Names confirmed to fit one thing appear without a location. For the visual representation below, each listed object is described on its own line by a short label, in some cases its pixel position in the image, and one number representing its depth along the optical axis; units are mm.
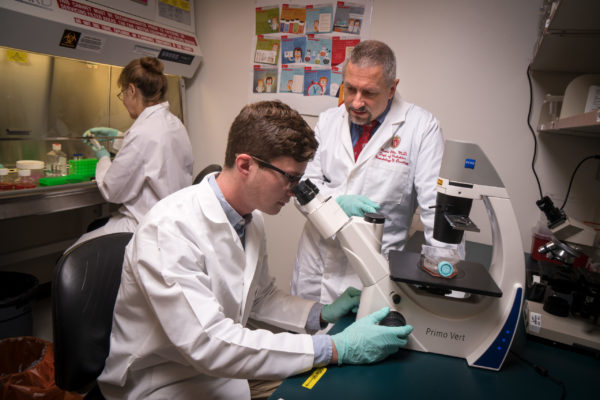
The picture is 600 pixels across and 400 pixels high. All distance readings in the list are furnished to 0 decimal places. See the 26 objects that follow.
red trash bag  1584
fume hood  2057
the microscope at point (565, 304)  1067
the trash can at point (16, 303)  1970
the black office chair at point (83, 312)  954
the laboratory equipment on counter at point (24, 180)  2119
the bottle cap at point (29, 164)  2230
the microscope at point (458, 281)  939
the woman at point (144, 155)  2090
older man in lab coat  1492
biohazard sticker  2244
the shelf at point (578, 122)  905
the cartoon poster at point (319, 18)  2545
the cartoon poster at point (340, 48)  2518
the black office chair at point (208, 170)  2389
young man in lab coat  843
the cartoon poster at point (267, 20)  2723
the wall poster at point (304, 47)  2504
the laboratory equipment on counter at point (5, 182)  2043
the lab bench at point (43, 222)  2054
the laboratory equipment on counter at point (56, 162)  2545
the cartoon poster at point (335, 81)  2592
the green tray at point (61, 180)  2236
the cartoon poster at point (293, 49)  2678
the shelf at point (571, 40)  1064
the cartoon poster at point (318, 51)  2594
